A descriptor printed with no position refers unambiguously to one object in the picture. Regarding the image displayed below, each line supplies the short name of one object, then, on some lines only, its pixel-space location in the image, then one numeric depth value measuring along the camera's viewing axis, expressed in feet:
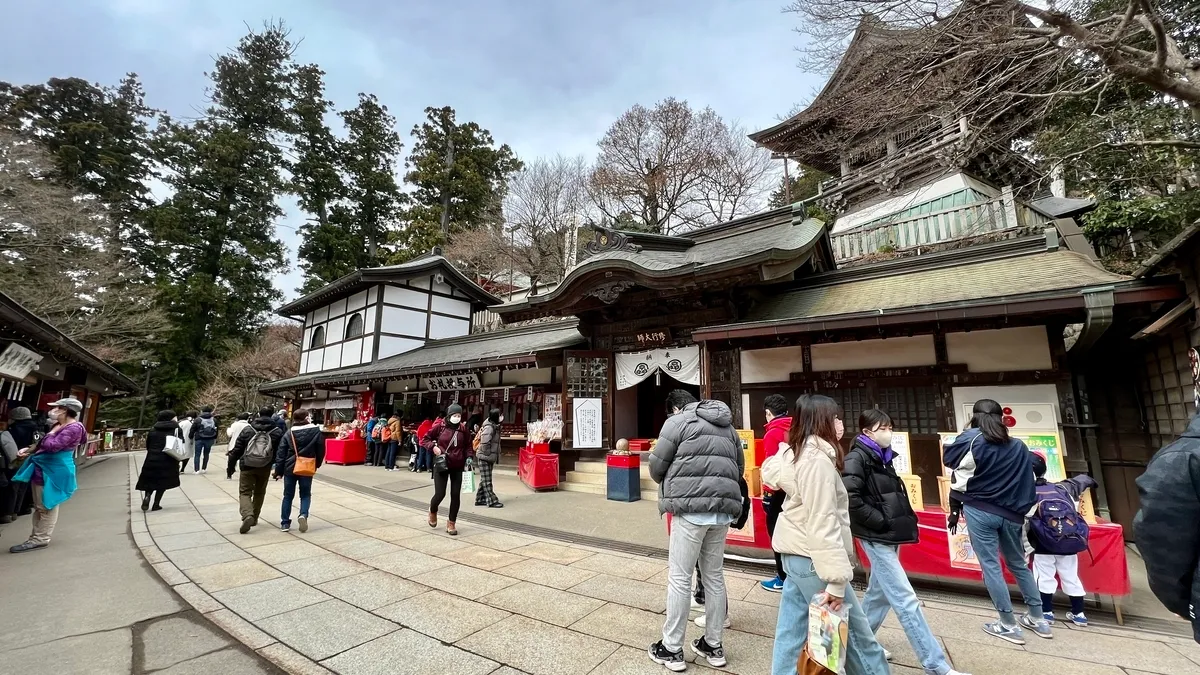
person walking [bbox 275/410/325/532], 21.38
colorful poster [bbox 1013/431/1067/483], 16.62
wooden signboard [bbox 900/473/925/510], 16.43
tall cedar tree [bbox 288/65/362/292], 100.12
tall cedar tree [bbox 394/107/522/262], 97.96
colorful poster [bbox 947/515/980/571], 14.07
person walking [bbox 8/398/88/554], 18.43
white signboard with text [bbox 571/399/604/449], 33.37
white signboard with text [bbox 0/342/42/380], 24.53
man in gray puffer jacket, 9.96
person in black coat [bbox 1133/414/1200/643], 5.39
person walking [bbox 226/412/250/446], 33.18
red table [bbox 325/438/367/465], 48.29
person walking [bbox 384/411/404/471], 43.91
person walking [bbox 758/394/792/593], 13.89
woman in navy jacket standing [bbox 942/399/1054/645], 11.32
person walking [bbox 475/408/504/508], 27.22
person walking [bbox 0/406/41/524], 21.66
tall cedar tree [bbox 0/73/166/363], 49.39
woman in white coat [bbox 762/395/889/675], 7.82
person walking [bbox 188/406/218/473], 43.83
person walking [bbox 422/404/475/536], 20.63
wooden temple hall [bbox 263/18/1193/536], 19.60
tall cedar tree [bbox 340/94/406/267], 107.65
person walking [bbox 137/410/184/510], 25.34
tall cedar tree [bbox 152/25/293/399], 89.76
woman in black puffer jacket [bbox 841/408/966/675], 9.21
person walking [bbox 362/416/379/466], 47.11
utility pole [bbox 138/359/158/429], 90.07
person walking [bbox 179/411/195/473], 44.83
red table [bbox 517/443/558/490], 31.58
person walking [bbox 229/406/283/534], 21.07
